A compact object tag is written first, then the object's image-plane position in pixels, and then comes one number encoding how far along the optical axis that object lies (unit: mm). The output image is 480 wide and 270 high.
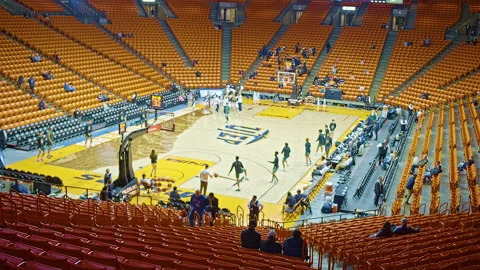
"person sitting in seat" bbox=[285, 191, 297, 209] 20562
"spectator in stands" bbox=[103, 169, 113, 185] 20906
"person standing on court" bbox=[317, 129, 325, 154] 28844
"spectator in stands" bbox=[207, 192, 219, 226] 16797
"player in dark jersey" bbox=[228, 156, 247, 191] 23781
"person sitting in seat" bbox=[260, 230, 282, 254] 11547
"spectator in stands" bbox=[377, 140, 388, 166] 26188
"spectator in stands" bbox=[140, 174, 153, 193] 22797
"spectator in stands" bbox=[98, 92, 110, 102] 36438
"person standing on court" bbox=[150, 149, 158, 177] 24719
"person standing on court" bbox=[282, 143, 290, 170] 26531
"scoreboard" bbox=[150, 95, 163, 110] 33062
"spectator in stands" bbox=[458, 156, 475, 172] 21922
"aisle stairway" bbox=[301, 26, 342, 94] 46219
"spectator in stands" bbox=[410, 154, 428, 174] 23156
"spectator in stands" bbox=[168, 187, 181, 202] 20392
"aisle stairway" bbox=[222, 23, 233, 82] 47562
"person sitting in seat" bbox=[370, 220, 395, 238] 13281
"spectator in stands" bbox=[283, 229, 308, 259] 11438
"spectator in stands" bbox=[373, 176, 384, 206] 21328
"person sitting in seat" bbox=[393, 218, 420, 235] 13632
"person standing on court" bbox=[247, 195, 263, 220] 18453
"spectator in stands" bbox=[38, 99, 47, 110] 32094
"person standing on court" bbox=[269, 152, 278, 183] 25041
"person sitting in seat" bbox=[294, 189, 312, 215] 20875
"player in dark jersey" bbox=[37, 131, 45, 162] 26828
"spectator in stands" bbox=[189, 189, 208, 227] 16422
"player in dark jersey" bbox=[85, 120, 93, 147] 29250
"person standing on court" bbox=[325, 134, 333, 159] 28172
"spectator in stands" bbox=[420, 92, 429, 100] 40169
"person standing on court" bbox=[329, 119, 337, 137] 31109
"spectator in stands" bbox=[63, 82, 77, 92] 35225
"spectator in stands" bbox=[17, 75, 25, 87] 33312
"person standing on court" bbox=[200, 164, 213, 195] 22734
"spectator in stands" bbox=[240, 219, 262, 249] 11867
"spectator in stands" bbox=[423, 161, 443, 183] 21656
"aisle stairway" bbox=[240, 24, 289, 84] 47359
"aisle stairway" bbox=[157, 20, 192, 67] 47934
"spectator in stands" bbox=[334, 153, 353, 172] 25531
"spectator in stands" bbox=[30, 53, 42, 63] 36250
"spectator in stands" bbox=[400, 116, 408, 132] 32750
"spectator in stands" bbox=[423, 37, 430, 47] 47062
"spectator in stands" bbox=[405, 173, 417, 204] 20312
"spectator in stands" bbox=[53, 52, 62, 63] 38219
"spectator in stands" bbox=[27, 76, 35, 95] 33281
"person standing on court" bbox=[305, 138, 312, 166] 27297
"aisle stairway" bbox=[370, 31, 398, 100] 44388
